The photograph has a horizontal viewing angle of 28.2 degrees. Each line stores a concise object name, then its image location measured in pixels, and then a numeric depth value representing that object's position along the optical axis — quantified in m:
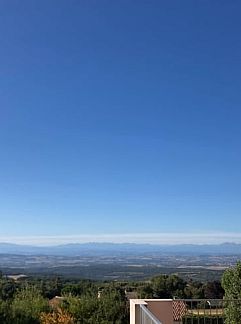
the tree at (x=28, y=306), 10.67
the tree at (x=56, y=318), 9.77
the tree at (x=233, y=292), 5.58
